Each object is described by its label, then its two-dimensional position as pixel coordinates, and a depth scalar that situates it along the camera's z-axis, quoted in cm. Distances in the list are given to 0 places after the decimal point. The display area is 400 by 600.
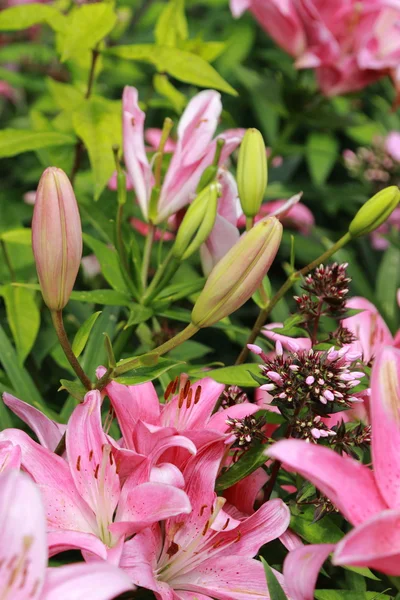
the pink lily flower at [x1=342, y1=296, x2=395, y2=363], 99
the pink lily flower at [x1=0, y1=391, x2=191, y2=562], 83
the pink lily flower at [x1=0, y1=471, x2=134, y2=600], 75
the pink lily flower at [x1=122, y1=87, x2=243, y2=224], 98
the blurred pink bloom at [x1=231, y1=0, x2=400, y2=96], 130
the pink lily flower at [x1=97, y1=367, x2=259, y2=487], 83
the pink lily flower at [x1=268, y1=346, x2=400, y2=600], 75
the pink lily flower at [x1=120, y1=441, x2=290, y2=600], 84
